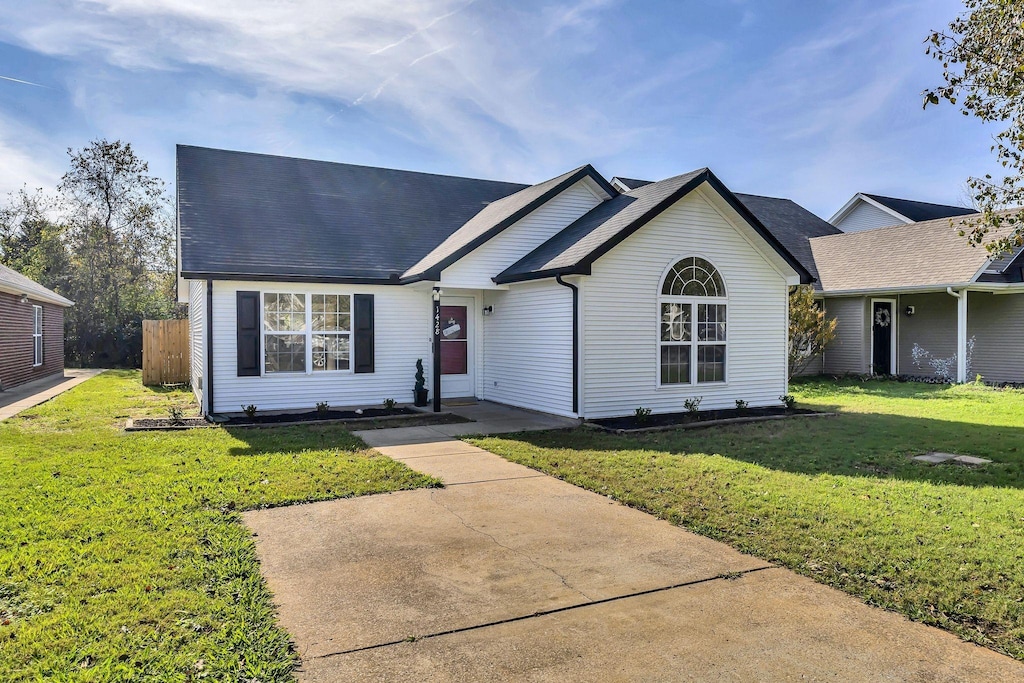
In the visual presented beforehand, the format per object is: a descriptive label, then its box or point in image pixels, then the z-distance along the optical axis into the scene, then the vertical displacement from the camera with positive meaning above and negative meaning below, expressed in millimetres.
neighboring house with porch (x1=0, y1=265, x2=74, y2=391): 17109 +374
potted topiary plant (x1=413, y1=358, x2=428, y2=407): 13255 -951
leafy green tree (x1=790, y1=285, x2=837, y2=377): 17328 +328
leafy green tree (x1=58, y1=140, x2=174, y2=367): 27406 +4743
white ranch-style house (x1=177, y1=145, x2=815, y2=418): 11445 +805
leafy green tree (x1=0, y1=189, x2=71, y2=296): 30922 +5278
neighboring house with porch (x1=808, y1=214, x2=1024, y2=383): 17156 +1017
